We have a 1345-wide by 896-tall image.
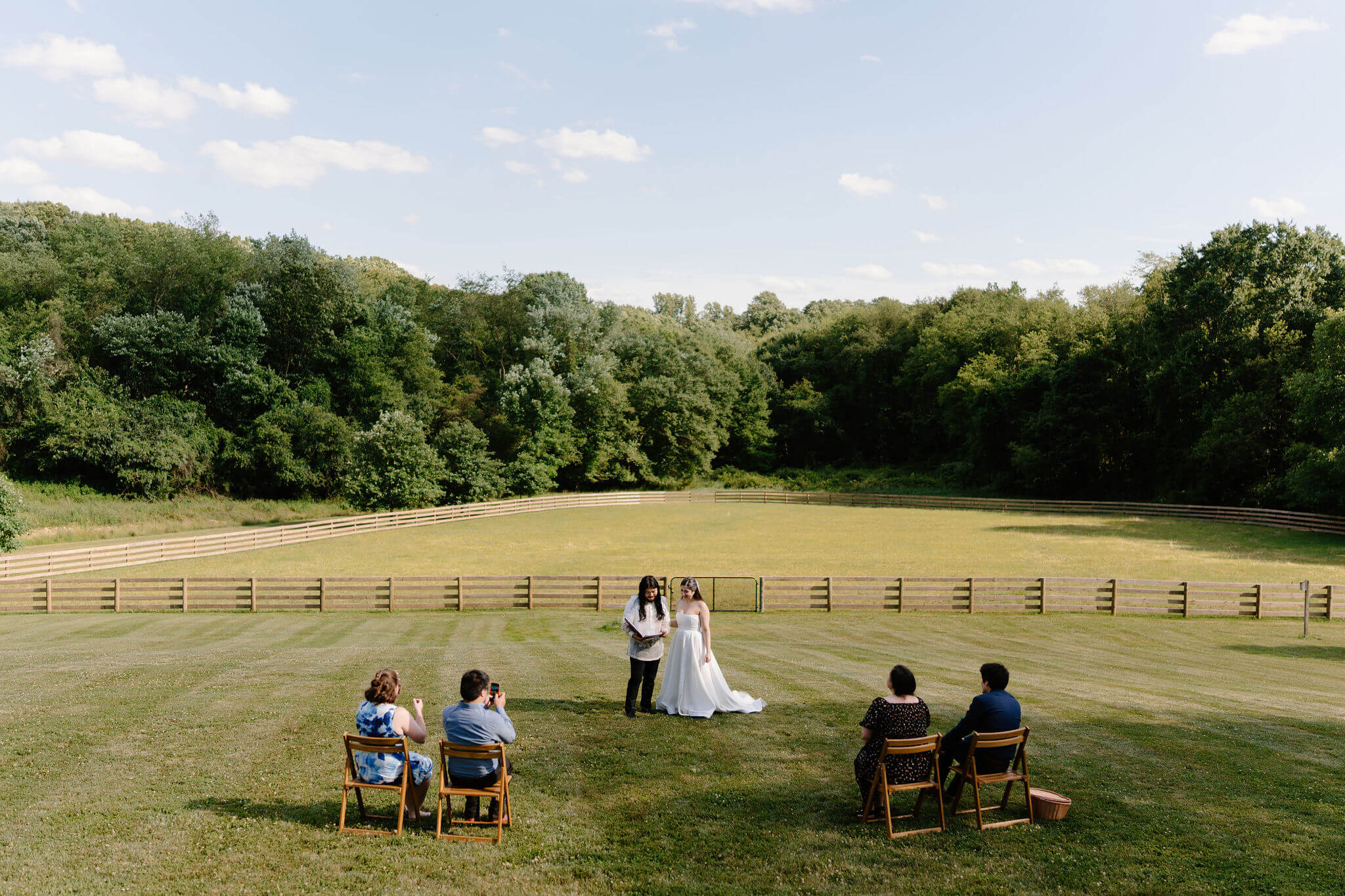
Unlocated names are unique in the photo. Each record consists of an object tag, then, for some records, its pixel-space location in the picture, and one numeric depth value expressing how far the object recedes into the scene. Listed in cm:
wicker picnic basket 681
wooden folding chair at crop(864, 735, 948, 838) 652
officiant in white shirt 959
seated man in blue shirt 663
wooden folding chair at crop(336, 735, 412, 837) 639
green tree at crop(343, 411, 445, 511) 4825
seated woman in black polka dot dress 680
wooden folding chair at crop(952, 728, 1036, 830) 667
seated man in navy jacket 692
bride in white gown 981
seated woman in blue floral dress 656
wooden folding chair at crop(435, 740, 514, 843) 641
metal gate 2352
